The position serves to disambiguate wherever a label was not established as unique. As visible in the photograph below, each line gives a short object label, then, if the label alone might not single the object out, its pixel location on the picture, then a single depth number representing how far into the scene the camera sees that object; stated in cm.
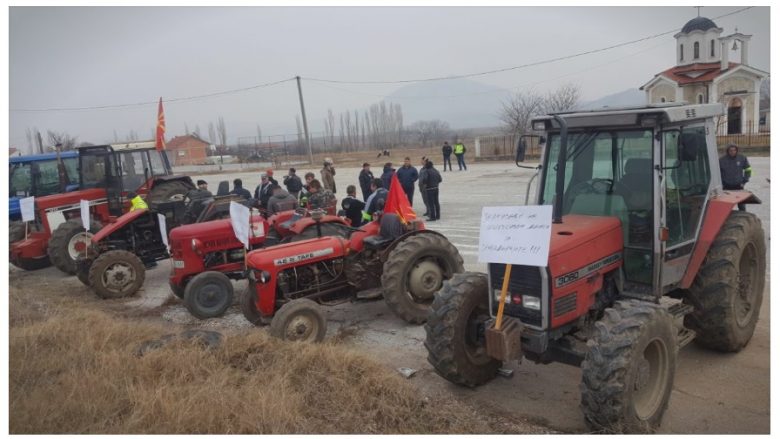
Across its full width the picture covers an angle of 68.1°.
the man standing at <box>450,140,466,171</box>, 2705
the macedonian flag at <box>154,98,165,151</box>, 1166
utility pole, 3744
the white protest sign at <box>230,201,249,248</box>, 653
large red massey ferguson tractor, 388
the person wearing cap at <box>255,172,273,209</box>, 1254
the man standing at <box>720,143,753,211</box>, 902
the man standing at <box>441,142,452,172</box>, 2703
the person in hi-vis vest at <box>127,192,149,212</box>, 1021
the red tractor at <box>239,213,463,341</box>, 629
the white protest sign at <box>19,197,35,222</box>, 1004
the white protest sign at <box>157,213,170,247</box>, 848
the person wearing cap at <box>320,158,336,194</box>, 1609
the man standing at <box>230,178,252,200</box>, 1120
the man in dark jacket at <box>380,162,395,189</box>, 1417
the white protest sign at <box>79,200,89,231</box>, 917
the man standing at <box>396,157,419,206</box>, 1428
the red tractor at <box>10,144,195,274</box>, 1096
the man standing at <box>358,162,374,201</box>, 1460
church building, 3394
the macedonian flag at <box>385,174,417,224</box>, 698
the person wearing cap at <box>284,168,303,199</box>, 1505
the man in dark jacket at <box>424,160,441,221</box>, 1364
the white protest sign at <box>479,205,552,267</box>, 389
